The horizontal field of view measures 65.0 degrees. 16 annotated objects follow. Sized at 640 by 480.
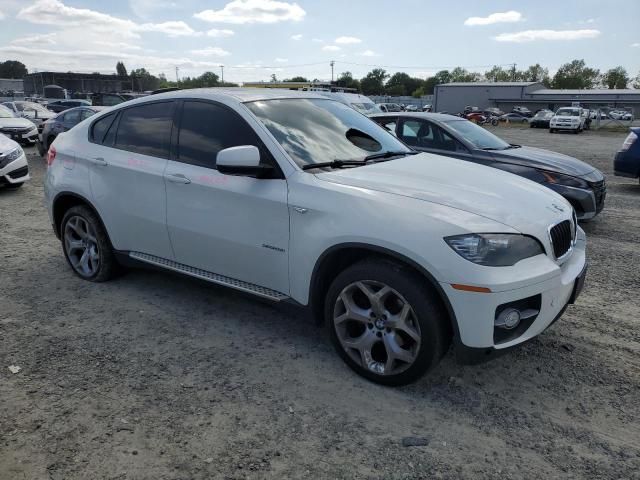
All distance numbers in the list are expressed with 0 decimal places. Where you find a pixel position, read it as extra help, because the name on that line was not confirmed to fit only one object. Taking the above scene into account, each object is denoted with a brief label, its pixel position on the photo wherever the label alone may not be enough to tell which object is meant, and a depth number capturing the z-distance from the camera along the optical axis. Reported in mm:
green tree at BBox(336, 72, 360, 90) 115200
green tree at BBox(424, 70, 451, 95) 133025
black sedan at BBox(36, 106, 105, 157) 13719
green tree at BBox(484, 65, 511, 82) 135625
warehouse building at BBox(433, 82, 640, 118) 69875
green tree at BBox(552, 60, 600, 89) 115500
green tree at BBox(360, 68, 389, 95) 124062
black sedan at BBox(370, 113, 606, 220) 6625
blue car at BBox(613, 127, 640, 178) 9422
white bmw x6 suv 2723
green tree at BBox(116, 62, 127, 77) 144875
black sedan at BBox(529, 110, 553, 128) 40188
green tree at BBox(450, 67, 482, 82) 140000
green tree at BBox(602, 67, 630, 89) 121250
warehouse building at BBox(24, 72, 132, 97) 67812
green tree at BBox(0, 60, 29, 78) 125188
